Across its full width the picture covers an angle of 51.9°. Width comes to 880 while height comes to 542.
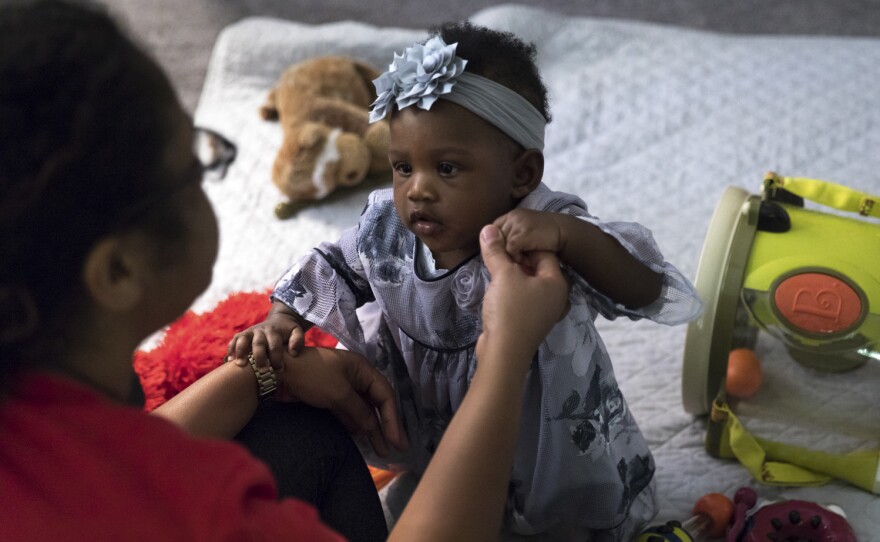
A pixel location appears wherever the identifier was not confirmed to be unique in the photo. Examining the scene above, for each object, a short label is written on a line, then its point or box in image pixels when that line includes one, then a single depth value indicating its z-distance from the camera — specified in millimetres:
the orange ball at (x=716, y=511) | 1066
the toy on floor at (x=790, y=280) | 1028
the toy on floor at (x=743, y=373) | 1146
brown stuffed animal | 1640
